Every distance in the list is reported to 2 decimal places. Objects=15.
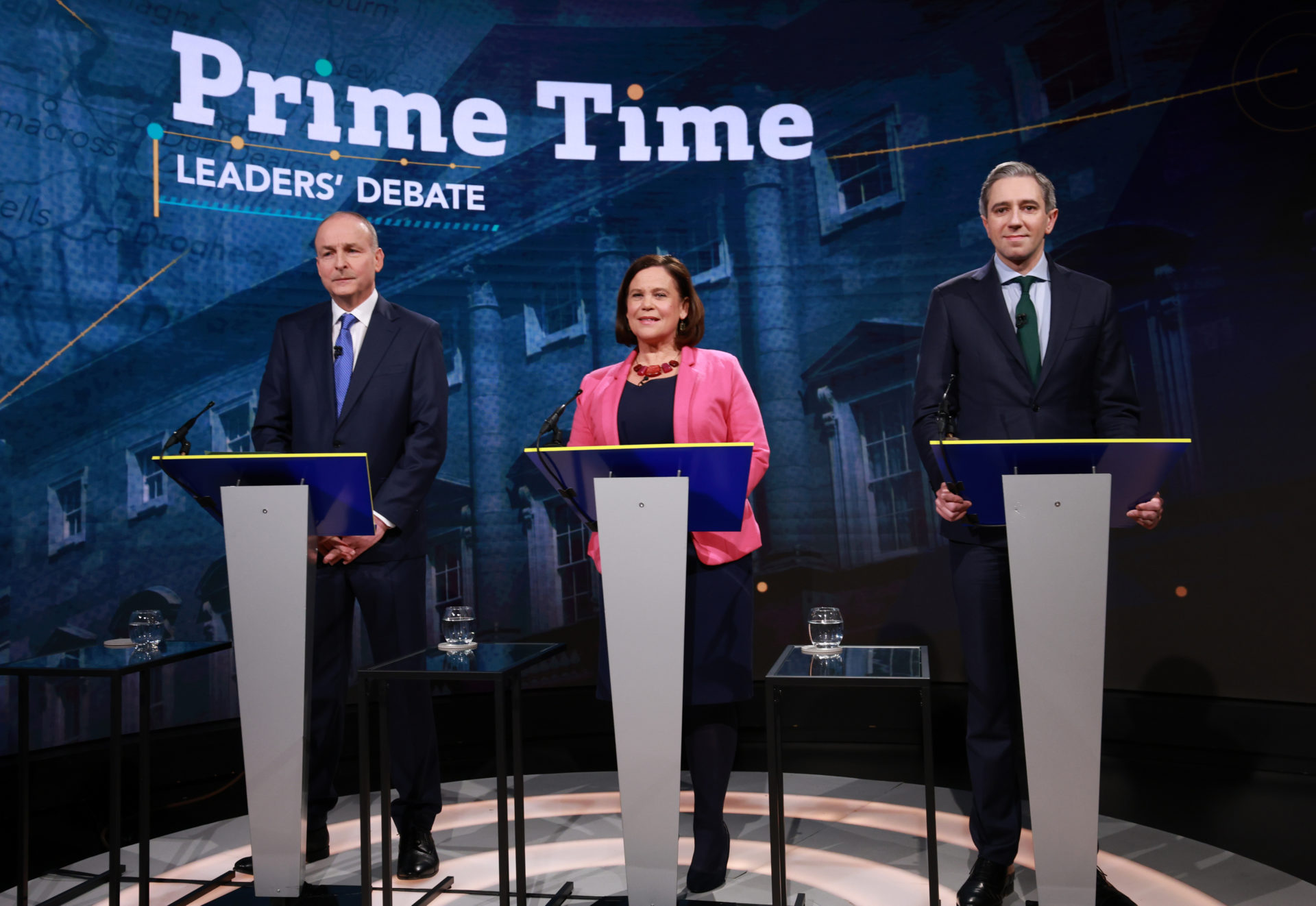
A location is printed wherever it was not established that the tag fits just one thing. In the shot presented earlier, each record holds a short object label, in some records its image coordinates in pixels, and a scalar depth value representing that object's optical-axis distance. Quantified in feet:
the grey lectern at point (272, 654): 7.97
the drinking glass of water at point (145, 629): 8.94
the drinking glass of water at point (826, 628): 7.82
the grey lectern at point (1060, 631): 7.14
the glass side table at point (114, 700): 8.24
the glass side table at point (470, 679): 7.34
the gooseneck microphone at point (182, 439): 7.74
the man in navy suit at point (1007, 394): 8.29
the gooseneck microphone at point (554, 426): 7.21
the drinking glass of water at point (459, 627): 8.44
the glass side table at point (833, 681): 6.72
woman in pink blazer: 8.64
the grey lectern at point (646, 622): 7.34
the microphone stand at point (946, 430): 7.26
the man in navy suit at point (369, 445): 9.37
